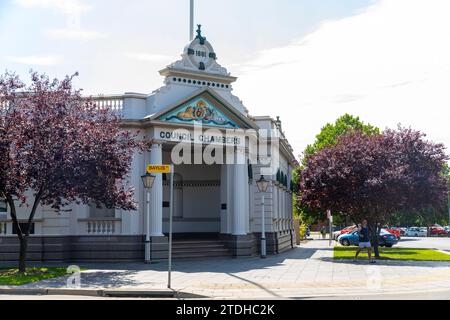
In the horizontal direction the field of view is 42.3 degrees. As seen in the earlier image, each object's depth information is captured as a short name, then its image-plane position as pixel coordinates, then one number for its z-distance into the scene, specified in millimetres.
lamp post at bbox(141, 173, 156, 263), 22656
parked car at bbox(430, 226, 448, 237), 74938
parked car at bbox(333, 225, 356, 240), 49844
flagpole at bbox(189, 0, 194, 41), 28552
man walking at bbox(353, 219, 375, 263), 22797
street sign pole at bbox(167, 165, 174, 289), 14494
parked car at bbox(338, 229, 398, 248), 37938
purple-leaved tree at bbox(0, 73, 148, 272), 17531
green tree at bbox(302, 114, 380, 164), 54375
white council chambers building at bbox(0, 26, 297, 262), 23484
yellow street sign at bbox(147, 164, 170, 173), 15397
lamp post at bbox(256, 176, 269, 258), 26000
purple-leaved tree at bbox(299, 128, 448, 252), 24875
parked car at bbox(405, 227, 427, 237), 74188
